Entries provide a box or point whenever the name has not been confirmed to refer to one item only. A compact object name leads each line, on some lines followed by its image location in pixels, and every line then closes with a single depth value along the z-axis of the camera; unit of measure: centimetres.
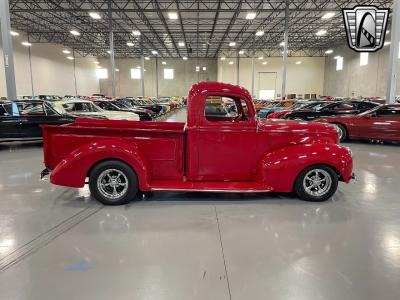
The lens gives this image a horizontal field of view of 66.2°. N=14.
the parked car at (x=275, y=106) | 1689
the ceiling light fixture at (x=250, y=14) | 1838
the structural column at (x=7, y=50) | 1068
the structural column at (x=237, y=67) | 4147
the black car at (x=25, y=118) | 911
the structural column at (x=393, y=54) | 1184
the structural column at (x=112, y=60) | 2168
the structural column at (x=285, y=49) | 2022
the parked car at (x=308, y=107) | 1338
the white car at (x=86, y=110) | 1072
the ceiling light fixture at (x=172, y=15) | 1890
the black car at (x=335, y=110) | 1231
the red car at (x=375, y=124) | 988
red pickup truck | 465
